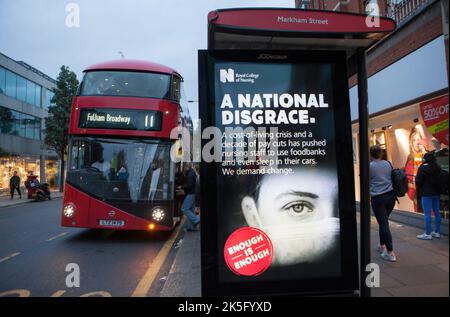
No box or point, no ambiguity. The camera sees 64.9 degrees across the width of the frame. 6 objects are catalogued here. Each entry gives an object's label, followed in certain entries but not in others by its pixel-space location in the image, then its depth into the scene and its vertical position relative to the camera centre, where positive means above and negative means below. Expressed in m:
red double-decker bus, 7.49 +0.38
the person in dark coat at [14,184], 21.33 -0.36
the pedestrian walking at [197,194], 8.49 -0.47
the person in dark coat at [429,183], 5.89 -0.22
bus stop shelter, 3.15 +1.30
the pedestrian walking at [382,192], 5.11 -0.31
